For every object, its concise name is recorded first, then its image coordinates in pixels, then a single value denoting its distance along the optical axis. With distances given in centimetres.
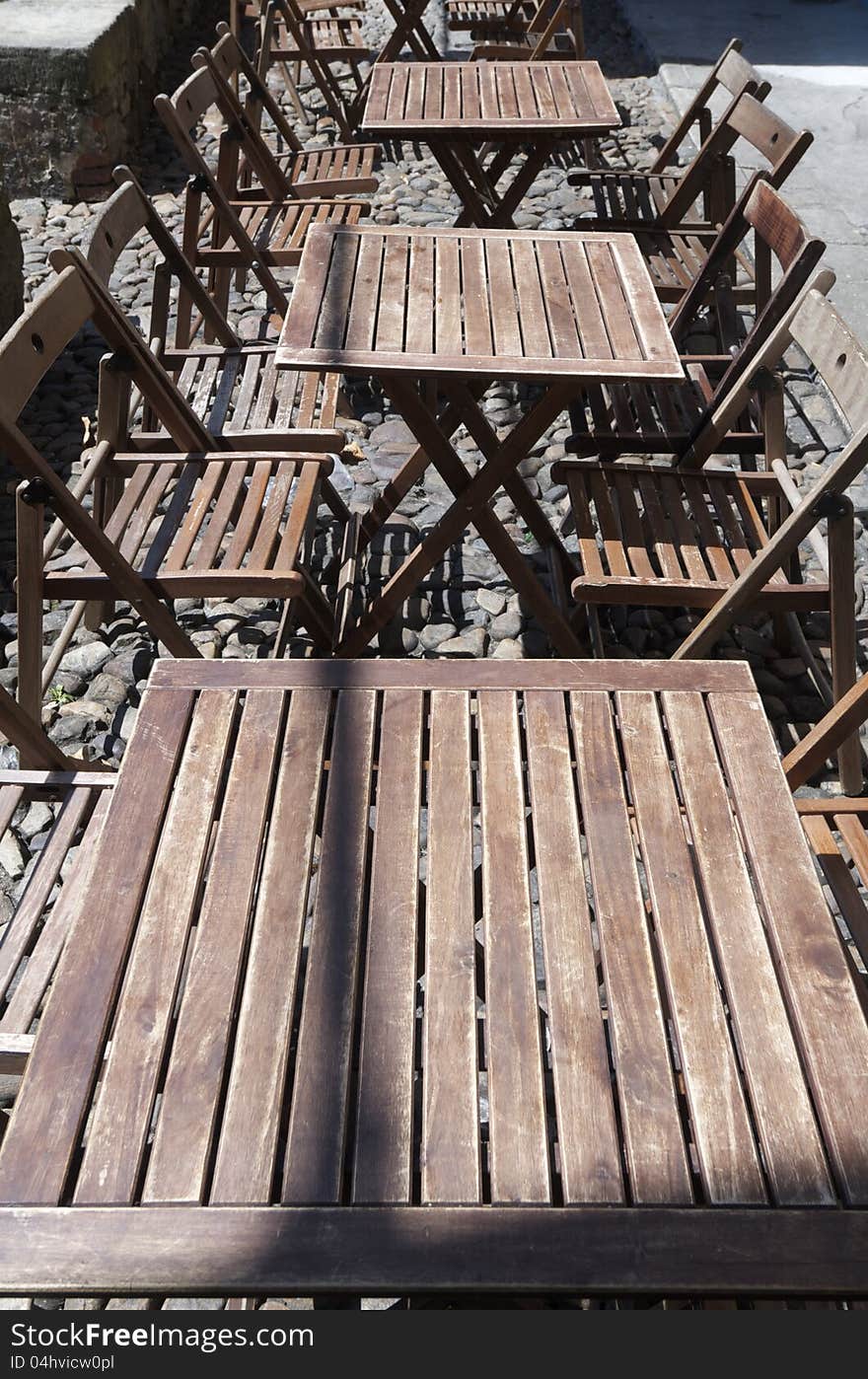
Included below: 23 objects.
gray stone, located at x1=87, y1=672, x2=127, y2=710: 309
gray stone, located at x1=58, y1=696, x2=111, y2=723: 304
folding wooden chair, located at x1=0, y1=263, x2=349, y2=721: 229
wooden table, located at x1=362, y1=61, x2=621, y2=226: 422
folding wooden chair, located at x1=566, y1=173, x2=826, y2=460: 287
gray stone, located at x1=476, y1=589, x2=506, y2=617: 343
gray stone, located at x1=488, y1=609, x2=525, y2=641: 334
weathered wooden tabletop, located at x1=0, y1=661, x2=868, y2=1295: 115
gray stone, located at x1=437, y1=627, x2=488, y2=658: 326
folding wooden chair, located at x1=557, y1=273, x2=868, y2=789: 242
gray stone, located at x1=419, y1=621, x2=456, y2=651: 329
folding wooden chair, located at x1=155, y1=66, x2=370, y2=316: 388
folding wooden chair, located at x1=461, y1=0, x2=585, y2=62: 621
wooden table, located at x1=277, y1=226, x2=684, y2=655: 248
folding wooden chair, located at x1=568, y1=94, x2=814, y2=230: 361
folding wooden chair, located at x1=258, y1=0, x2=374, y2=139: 653
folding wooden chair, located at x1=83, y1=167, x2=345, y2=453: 301
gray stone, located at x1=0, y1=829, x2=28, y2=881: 256
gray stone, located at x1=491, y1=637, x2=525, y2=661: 324
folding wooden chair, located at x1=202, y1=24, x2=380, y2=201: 444
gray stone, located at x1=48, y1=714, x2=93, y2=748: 296
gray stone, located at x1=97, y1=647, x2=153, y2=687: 318
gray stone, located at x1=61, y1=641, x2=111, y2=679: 320
